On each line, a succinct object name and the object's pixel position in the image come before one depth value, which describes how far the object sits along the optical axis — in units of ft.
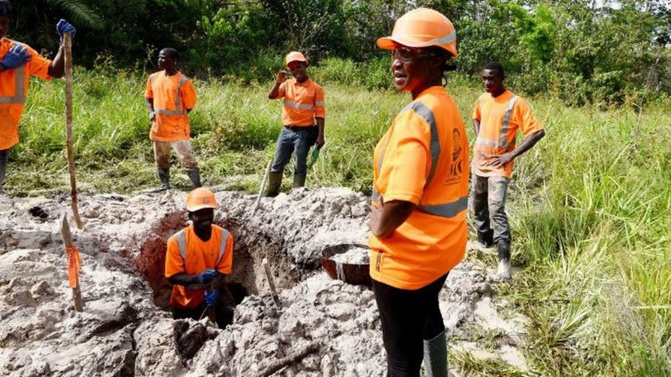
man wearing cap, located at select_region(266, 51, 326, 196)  18.01
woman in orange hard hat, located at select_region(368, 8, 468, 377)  5.71
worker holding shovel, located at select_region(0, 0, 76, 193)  11.54
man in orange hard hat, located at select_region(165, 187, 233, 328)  12.44
